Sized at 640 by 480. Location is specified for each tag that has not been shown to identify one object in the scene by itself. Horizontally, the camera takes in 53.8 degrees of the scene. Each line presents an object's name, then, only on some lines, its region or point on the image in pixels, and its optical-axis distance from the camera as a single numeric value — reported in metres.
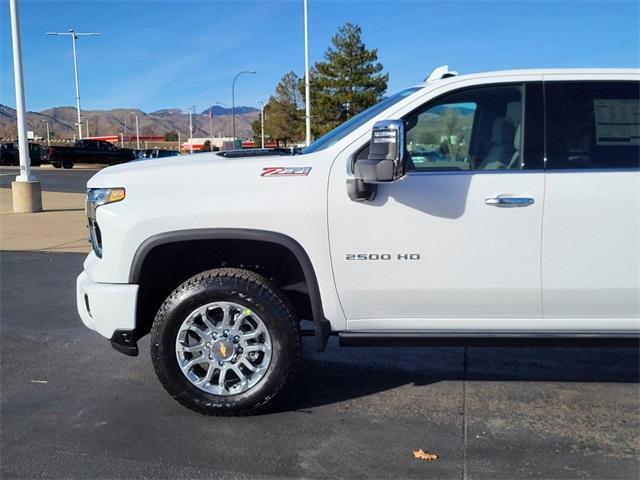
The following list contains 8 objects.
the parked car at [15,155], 41.41
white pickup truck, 3.59
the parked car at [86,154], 40.19
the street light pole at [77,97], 51.82
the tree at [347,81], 45.38
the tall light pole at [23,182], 14.05
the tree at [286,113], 64.81
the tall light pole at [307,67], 34.22
